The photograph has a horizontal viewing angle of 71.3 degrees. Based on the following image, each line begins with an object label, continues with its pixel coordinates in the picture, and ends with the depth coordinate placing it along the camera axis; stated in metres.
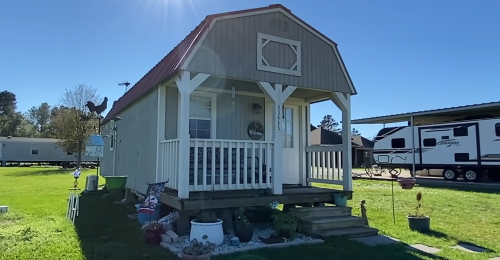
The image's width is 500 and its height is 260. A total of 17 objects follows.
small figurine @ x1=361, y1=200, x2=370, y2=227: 6.60
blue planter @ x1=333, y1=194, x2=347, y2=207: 6.84
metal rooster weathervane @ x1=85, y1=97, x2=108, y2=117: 7.81
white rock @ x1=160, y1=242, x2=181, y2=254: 4.91
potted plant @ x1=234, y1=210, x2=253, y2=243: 5.39
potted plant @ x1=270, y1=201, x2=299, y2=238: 5.62
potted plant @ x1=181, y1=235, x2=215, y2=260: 3.93
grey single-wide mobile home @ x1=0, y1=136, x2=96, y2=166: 35.09
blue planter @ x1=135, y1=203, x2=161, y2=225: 6.38
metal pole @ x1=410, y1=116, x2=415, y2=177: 18.72
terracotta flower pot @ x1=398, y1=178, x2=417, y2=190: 6.85
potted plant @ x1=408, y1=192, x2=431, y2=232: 6.53
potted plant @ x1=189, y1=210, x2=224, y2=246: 5.05
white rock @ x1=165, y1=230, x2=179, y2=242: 5.34
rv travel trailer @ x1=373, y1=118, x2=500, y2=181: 15.52
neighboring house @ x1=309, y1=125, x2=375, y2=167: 31.52
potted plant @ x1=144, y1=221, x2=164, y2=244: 5.33
